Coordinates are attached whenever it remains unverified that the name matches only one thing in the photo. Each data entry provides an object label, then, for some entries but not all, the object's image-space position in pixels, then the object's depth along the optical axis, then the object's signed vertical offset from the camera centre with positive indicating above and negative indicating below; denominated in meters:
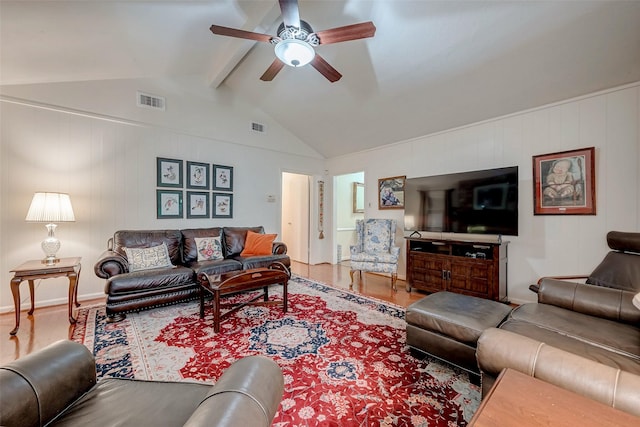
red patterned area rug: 1.51 -1.11
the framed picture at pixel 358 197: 6.60 +0.51
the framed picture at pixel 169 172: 3.98 +0.69
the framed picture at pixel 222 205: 4.54 +0.20
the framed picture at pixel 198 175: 4.25 +0.68
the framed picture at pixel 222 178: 4.52 +0.68
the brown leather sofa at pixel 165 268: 2.76 -0.65
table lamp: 2.74 +0.03
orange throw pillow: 4.20 -0.46
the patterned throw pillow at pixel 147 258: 3.12 -0.52
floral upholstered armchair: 3.98 -0.54
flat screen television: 3.14 +0.20
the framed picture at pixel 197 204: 4.28 +0.20
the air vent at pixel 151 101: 3.82 +1.74
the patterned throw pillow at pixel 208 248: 3.82 -0.49
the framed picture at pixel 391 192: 4.64 +0.45
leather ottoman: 1.70 -0.75
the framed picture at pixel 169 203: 4.00 +0.20
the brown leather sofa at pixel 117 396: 0.74 -0.59
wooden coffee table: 2.47 -0.70
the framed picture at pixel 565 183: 2.83 +0.40
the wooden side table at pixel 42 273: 2.43 -0.57
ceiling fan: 2.04 +1.51
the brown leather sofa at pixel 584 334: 0.90 -0.59
